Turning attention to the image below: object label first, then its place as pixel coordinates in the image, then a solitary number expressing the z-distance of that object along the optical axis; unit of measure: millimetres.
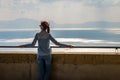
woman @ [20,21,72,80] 4675
